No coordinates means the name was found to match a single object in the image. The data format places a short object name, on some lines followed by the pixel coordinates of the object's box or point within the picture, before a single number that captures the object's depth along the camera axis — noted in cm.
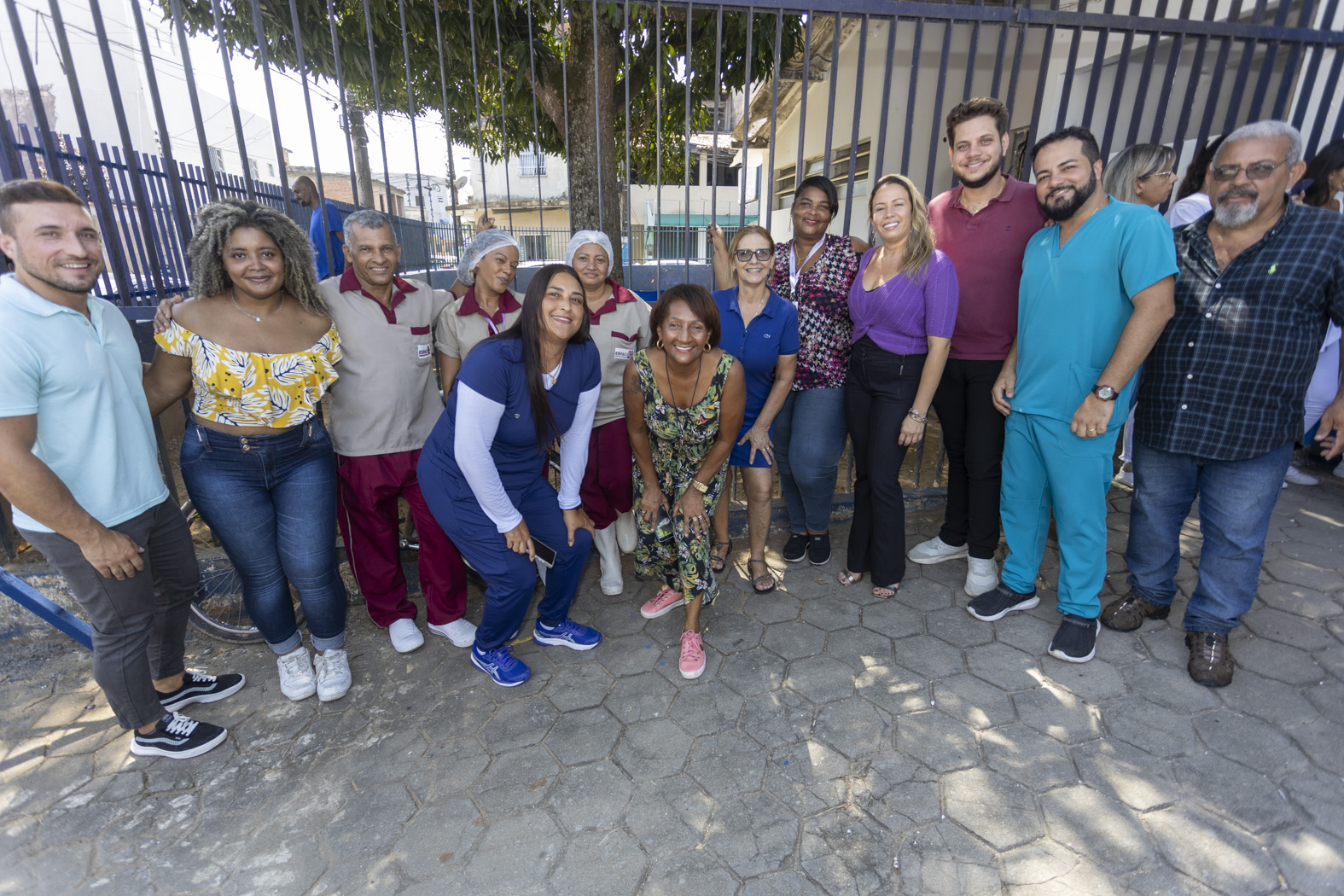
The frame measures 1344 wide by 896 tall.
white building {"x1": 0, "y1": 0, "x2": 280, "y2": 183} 1730
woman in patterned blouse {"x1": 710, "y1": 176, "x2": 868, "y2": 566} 342
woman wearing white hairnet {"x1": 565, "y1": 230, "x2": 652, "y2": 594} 331
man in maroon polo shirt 312
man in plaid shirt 260
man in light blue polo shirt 209
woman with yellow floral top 256
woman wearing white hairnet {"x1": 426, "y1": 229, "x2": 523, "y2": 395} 318
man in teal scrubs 270
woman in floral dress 288
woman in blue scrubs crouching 267
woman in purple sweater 307
